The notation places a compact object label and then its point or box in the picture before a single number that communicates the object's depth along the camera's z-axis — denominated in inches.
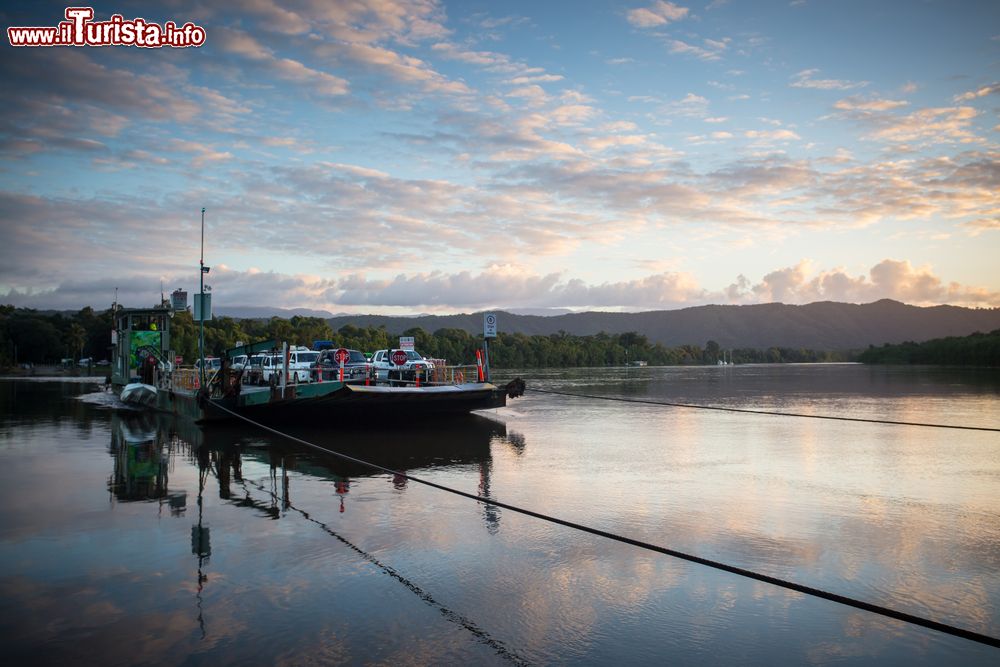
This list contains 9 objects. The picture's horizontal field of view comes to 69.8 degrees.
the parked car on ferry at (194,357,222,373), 1750.7
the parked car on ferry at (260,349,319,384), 1264.0
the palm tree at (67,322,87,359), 5733.3
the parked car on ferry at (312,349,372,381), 1217.4
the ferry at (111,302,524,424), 995.3
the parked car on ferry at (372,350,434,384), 1226.0
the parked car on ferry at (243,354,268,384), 1423.2
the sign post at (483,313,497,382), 1120.2
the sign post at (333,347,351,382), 1050.8
